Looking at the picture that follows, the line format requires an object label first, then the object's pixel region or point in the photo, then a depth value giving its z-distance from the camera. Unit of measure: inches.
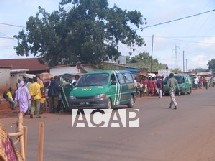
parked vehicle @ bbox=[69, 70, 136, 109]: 674.2
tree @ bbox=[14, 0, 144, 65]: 1235.2
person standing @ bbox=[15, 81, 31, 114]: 601.6
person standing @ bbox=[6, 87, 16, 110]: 840.6
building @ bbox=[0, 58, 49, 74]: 1888.5
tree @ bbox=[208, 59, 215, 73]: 4835.1
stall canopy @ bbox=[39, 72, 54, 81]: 1113.6
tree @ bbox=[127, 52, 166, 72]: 2711.6
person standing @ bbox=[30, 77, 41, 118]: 665.0
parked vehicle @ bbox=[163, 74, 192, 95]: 1350.9
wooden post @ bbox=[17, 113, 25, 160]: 156.9
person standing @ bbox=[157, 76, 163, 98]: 1230.6
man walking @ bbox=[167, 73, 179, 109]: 742.5
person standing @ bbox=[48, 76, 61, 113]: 738.8
